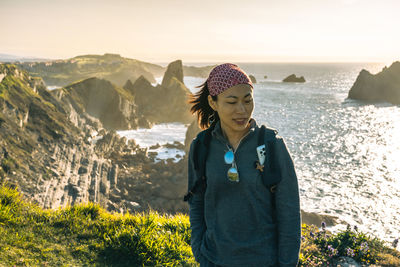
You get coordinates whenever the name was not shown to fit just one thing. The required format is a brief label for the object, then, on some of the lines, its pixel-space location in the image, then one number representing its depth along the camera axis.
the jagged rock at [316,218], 23.31
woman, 2.21
